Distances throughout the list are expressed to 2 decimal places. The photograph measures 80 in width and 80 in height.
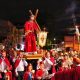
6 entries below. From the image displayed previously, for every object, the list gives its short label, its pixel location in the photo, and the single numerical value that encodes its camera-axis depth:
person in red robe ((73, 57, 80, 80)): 4.35
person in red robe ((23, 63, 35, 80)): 6.91
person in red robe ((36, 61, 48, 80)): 7.06
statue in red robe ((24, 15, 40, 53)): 8.30
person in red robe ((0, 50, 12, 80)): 7.51
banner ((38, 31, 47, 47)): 10.82
